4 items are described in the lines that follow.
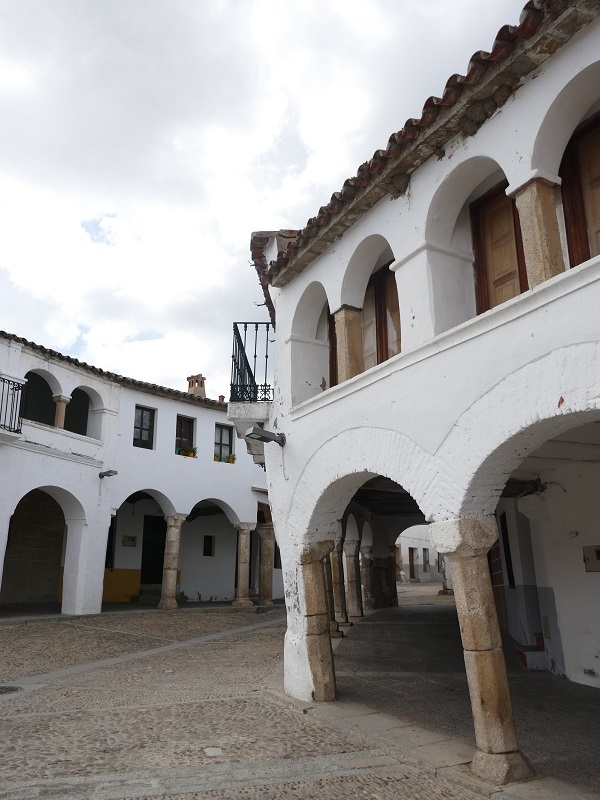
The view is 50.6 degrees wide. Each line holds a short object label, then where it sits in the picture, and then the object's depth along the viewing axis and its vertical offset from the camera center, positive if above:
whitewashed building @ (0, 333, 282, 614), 15.34 +2.18
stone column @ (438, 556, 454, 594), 26.33 -0.73
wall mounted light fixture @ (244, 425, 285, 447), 7.46 +1.55
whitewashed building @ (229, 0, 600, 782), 4.55 +1.80
